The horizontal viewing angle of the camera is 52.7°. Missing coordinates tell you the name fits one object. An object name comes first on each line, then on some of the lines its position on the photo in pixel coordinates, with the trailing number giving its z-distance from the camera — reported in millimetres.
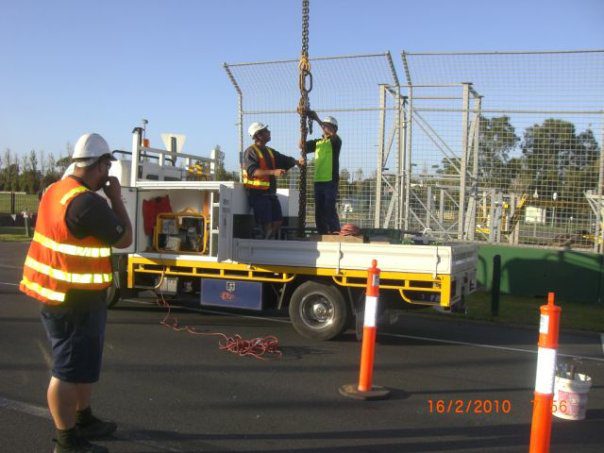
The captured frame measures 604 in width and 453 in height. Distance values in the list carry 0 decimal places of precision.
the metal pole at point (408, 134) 11820
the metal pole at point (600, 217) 11031
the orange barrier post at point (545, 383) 3607
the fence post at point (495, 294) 9969
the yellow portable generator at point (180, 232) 8453
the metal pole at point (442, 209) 12492
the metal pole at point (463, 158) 11536
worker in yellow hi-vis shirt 8750
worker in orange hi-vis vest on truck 8141
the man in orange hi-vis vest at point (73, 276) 3660
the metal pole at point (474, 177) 11664
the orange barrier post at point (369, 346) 5246
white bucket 4973
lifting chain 7573
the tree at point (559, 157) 11109
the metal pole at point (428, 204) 12391
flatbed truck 7070
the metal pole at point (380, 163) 11758
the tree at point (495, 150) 11547
